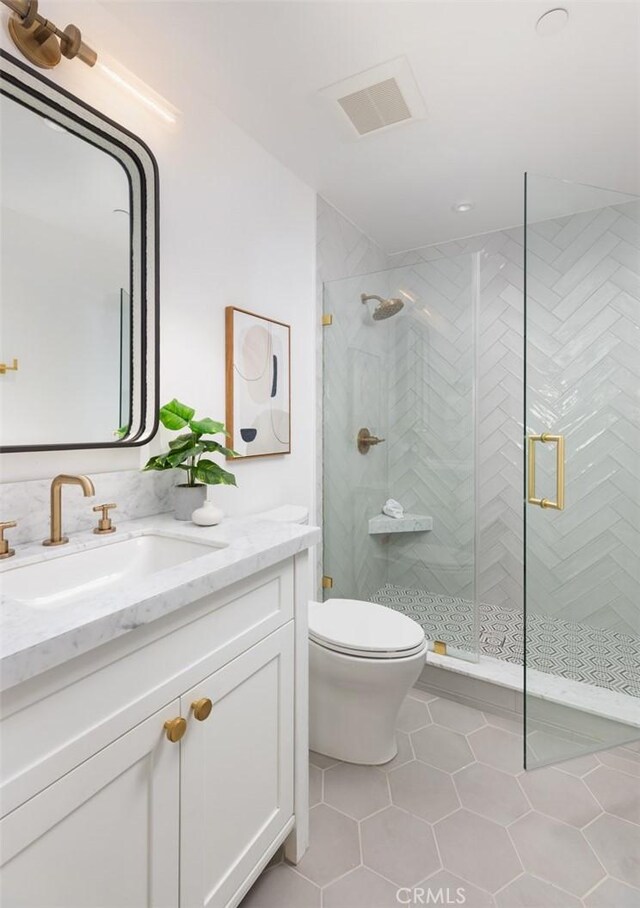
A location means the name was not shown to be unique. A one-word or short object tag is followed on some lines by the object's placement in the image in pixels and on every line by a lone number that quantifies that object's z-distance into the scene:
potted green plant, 1.32
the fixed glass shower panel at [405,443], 2.22
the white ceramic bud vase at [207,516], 1.27
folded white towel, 2.57
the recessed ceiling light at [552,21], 1.30
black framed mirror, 1.11
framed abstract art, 1.77
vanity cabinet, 0.62
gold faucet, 1.08
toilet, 1.49
